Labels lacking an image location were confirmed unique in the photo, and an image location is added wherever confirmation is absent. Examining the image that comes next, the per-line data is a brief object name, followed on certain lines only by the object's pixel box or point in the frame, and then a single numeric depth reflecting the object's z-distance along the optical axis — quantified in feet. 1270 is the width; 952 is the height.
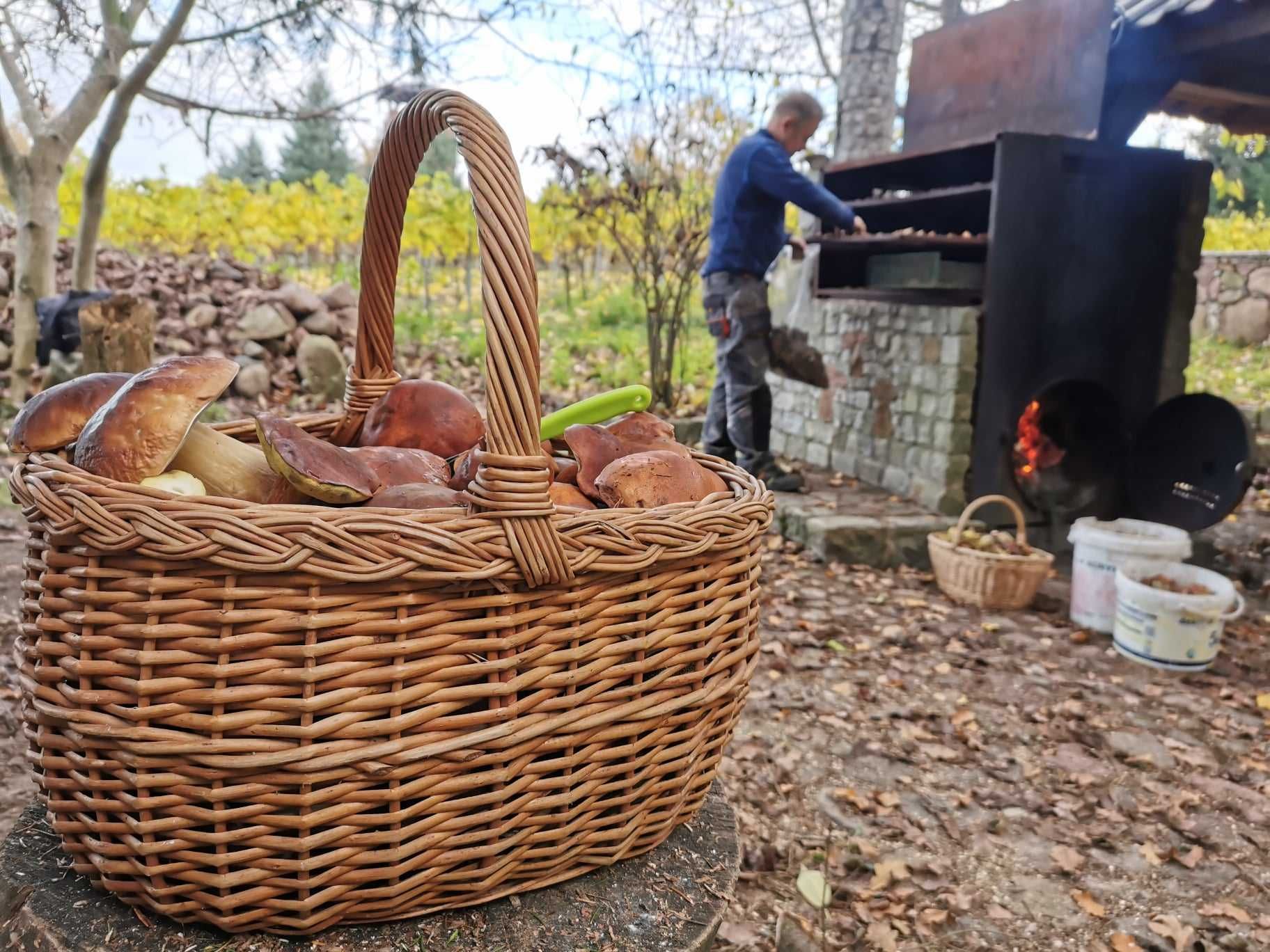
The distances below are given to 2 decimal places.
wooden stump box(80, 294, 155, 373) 16.05
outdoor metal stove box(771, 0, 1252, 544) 15.57
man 16.48
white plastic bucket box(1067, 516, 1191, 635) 13.17
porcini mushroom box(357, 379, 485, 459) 4.45
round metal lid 15.57
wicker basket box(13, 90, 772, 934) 2.87
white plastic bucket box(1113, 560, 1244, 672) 11.74
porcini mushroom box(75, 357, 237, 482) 3.18
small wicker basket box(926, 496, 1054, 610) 13.71
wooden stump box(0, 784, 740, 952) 3.20
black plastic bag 21.65
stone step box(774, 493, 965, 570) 15.43
